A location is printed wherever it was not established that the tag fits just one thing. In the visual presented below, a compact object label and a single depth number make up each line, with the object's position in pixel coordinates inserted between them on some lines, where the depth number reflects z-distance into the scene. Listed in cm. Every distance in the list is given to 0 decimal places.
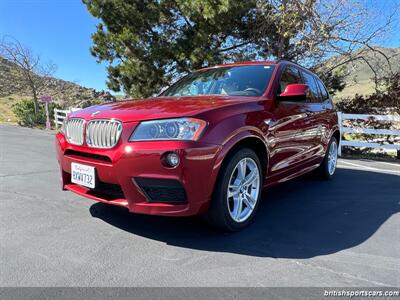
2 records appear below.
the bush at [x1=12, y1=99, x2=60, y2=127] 2141
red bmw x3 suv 306
